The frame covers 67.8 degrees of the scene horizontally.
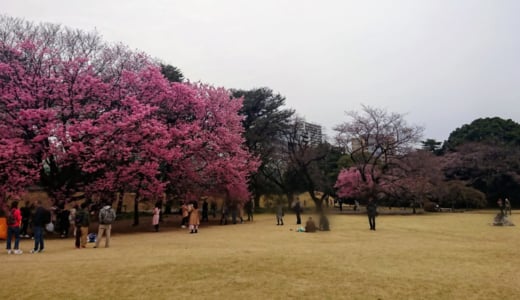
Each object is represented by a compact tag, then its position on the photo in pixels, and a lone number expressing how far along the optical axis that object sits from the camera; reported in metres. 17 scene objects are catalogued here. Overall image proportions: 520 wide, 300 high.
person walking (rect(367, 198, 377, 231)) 20.39
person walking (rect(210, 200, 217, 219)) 31.32
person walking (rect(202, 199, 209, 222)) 28.23
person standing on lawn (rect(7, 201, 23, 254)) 12.63
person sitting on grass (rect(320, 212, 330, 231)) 19.47
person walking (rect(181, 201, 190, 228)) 23.87
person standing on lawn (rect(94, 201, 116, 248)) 13.96
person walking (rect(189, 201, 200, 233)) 20.19
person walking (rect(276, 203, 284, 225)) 24.50
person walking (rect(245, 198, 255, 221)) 29.80
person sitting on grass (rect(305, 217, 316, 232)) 18.75
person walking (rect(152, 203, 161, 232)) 21.82
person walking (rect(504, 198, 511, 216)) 32.30
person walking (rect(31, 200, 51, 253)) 12.88
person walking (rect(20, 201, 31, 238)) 18.83
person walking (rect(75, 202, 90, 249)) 14.01
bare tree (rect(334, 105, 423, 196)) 37.44
